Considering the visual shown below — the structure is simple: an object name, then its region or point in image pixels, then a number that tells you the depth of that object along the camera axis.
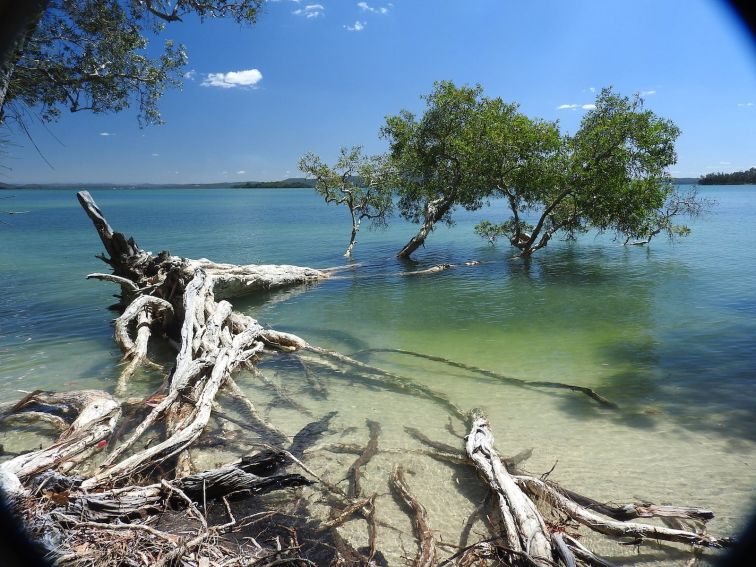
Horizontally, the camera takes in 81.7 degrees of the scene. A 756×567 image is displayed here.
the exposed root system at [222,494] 4.02
